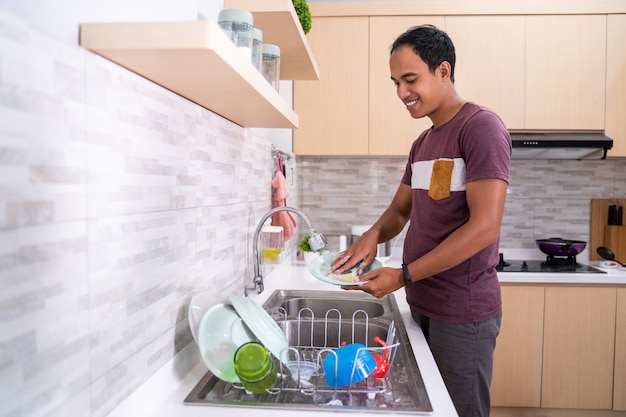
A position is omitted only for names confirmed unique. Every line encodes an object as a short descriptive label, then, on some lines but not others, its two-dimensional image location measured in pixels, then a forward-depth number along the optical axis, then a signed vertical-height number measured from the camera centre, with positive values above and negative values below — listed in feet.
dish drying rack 3.24 -1.36
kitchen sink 3.01 -1.36
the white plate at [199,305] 3.42 -0.89
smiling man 4.30 -0.38
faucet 4.23 -0.53
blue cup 3.20 -1.19
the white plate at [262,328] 3.34 -1.00
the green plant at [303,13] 5.92 +2.14
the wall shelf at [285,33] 4.36 +1.53
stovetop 8.55 -1.43
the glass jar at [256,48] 3.62 +1.02
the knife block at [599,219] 9.86 -0.63
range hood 8.52 +0.78
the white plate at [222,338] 3.28 -1.08
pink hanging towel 7.06 -0.25
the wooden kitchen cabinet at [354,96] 9.11 +1.69
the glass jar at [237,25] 3.12 +1.03
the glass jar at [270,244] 6.49 -0.81
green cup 3.04 -1.13
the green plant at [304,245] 7.80 -0.97
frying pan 8.90 -1.09
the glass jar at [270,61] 4.31 +1.10
